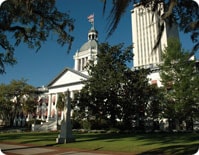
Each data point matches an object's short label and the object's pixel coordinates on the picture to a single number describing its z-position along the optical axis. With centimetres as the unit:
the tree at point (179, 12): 212
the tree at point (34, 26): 813
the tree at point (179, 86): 2447
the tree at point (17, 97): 4412
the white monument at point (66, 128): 1508
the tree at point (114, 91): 2738
